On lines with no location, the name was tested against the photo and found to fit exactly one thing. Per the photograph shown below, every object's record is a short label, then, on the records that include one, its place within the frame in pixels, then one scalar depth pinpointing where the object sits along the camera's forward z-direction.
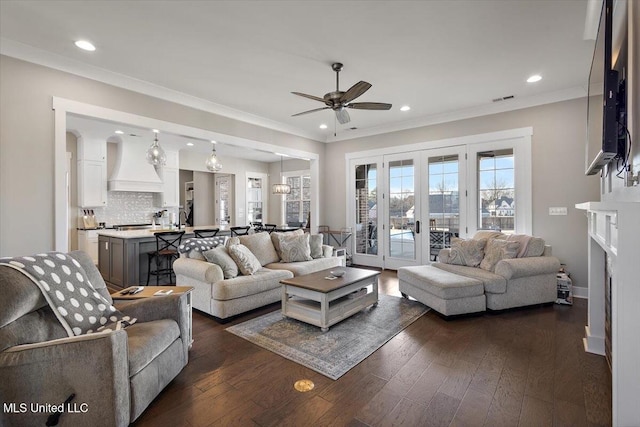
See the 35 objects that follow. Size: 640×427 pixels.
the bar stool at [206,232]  5.38
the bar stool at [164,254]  4.80
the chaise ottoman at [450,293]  3.45
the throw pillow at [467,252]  4.16
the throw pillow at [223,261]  3.68
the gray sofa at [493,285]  3.49
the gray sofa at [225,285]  3.44
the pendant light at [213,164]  6.00
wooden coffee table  3.17
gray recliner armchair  1.60
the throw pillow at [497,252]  3.93
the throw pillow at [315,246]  5.18
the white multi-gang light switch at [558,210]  4.46
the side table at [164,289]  2.46
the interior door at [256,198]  9.98
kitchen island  4.77
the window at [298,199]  9.51
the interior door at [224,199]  9.70
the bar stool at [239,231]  6.16
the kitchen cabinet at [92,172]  6.59
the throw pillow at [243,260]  3.89
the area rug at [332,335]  2.59
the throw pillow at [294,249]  4.85
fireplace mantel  1.31
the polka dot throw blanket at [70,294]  1.78
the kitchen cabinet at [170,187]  7.89
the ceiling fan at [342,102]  3.29
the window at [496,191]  4.88
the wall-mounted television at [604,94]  1.83
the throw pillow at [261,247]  4.62
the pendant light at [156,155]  4.89
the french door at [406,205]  5.46
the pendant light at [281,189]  7.59
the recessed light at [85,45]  3.06
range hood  6.99
